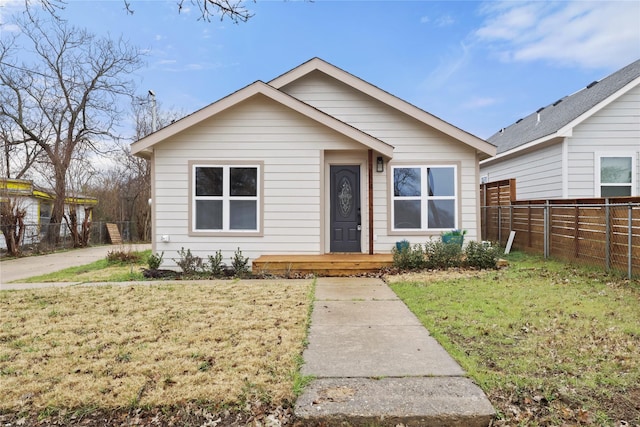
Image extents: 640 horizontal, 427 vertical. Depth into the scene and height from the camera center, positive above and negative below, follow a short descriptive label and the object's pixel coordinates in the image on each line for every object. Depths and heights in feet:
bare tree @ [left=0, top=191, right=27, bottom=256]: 45.85 -0.65
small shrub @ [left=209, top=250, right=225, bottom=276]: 28.22 -3.58
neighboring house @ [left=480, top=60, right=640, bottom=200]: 36.09 +7.20
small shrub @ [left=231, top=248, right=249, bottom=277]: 27.92 -3.50
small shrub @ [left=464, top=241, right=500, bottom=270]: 27.63 -2.79
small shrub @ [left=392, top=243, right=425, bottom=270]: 27.14 -2.99
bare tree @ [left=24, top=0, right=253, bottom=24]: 14.65 +8.47
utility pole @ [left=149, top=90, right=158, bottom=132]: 42.80 +12.82
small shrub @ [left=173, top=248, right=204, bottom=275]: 28.89 -3.47
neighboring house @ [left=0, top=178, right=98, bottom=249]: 48.84 +2.32
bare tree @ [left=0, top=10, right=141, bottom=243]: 60.54 +20.69
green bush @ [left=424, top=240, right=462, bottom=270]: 27.53 -2.81
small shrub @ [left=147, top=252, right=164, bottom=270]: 29.22 -3.46
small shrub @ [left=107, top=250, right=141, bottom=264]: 38.55 -4.21
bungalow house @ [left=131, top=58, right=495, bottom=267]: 29.81 +3.10
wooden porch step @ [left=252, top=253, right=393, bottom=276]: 27.09 -3.46
